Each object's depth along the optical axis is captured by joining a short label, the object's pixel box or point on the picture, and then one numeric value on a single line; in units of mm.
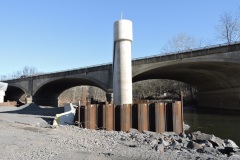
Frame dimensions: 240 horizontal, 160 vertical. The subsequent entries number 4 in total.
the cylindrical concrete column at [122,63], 13581
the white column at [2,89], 37717
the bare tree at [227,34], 37237
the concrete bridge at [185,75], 24009
